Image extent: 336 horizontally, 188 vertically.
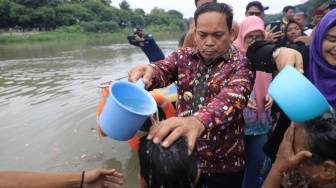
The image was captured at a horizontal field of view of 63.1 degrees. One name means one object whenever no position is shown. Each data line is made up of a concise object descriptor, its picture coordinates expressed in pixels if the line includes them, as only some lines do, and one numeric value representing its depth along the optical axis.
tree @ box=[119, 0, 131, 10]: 79.32
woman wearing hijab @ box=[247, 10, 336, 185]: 1.64
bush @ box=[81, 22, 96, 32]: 43.55
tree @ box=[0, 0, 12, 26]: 33.69
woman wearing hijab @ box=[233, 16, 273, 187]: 2.61
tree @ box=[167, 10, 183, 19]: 106.81
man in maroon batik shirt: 1.69
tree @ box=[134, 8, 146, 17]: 83.07
